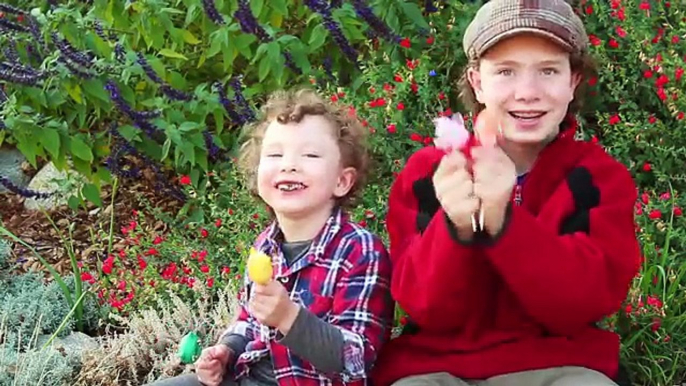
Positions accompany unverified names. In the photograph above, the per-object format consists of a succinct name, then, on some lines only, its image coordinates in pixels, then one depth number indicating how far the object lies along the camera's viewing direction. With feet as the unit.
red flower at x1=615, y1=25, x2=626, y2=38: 12.62
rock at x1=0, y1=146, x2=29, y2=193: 18.30
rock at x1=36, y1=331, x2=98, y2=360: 12.01
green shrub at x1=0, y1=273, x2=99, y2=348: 13.15
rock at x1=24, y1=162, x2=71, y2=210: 16.83
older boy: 7.31
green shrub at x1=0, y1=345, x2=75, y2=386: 11.30
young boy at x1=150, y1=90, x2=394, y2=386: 8.07
